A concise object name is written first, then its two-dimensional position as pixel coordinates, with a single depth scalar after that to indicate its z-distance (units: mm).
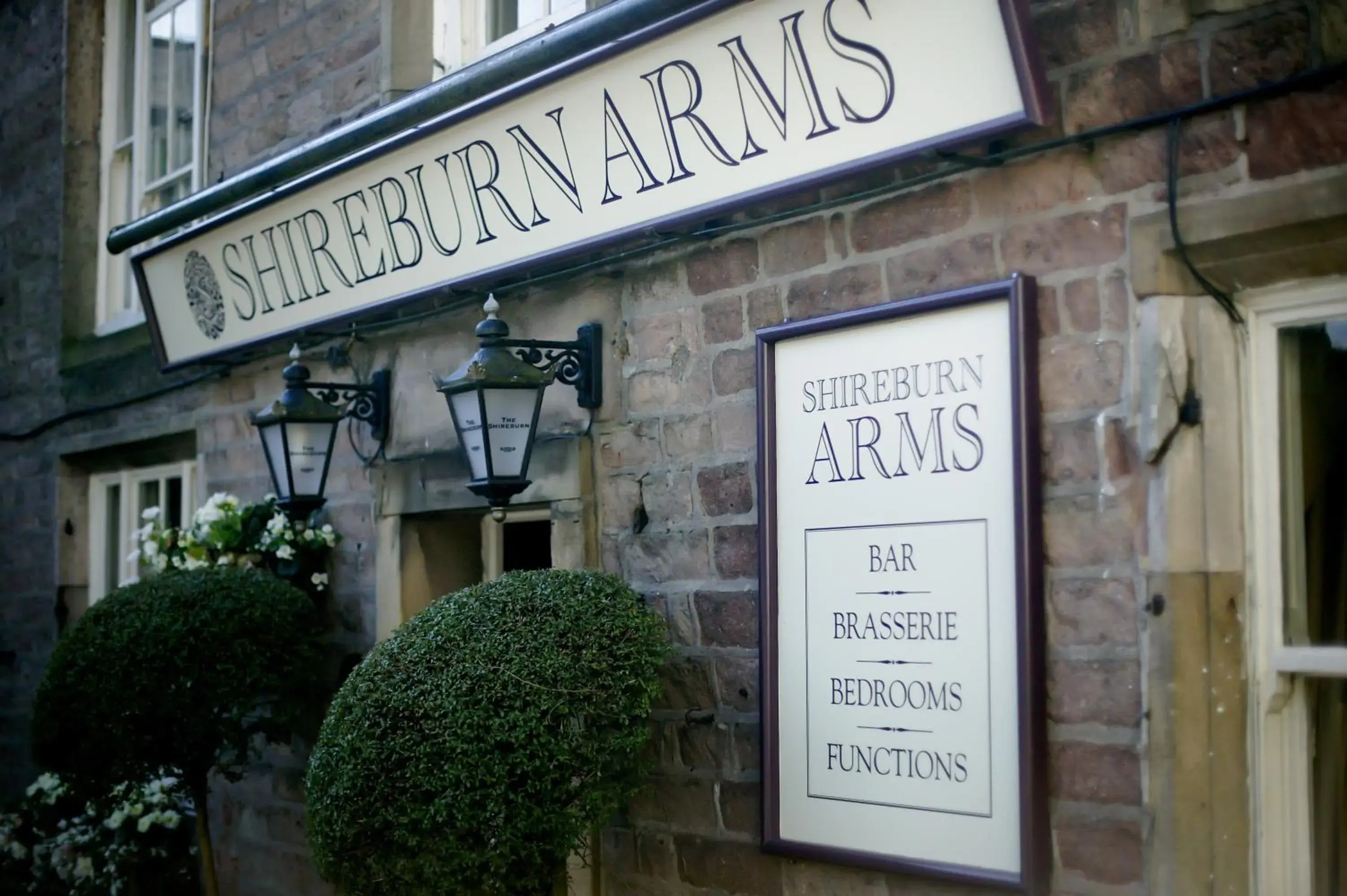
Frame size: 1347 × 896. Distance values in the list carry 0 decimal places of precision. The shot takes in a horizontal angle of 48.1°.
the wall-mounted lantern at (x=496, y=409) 4297
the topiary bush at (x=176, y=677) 5352
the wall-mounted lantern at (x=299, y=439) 5332
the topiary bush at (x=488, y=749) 3691
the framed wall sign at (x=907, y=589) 3324
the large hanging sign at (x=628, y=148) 3438
